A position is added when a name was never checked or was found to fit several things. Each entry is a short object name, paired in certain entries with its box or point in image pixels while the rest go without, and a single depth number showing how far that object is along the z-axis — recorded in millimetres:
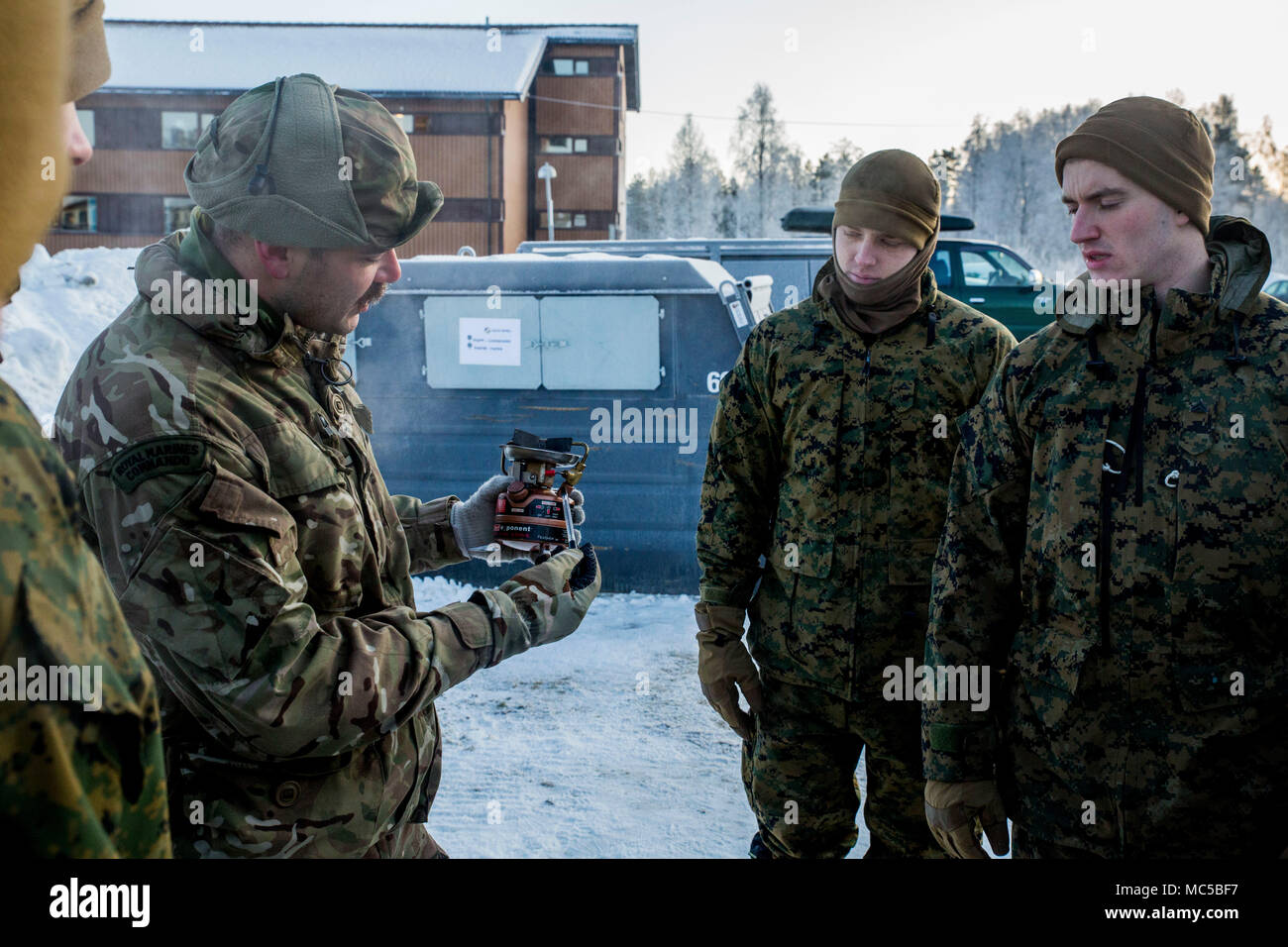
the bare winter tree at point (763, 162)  44625
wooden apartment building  22781
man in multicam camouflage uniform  1352
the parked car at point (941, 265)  10195
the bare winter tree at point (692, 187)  48250
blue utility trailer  6230
